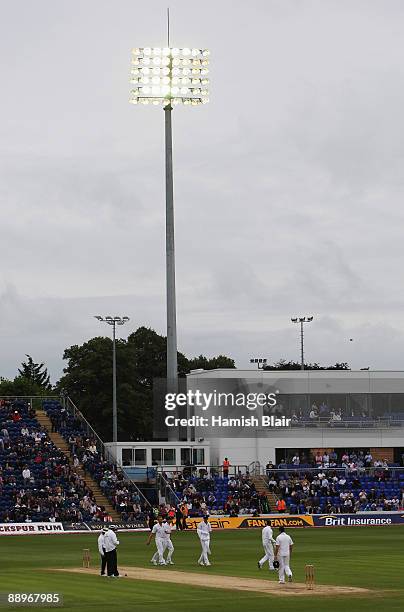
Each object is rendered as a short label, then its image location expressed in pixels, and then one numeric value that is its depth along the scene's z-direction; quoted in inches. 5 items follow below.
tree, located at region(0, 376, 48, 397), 6382.9
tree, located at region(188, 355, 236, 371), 6668.3
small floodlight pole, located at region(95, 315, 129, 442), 4345.5
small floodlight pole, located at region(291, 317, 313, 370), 5841.5
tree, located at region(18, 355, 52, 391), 7672.2
